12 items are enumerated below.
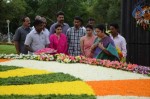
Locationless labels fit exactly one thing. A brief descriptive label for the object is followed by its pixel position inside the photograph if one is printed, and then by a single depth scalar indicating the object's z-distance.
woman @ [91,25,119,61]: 10.13
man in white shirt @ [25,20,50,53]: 11.09
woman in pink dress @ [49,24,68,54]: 11.18
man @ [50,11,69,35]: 11.95
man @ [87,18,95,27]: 12.22
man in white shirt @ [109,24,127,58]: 11.23
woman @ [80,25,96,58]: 11.02
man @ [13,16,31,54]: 12.27
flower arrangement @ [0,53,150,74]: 9.79
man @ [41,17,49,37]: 11.22
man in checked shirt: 11.67
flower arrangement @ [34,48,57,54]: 11.25
